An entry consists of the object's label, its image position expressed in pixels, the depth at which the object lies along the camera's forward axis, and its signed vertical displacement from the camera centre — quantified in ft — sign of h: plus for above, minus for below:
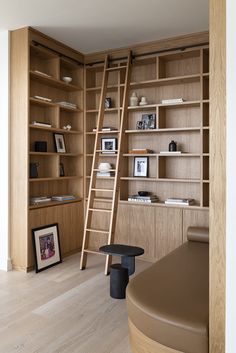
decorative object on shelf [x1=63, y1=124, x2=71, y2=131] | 14.73 +2.05
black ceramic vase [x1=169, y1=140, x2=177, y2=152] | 13.32 +1.08
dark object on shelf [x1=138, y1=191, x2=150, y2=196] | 13.97 -0.93
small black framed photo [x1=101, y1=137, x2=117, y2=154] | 14.96 +1.33
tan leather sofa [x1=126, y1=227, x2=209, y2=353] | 5.41 -2.57
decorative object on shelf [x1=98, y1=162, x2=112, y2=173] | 14.68 +0.26
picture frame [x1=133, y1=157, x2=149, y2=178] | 14.28 +0.22
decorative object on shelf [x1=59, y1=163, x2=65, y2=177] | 14.70 +0.08
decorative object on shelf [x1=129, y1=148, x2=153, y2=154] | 13.82 +0.92
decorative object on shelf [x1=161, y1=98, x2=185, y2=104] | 12.92 +2.92
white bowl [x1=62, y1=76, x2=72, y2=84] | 14.28 +4.16
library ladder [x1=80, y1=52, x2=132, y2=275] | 12.66 +0.61
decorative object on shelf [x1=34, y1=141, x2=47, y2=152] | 13.12 +1.06
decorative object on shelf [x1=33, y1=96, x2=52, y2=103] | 12.84 +3.00
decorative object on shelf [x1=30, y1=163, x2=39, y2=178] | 12.76 +0.07
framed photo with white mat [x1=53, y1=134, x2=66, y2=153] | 14.46 +1.32
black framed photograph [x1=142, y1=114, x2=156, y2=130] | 13.91 +2.22
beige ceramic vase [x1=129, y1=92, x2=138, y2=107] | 14.14 +3.16
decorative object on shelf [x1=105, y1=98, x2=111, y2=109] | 15.01 +3.25
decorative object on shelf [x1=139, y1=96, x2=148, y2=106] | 13.93 +3.09
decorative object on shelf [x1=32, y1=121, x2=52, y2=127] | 12.77 +1.99
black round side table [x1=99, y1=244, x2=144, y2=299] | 9.89 -3.06
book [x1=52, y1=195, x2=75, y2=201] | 14.16 -1.17
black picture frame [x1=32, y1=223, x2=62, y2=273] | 12.31 -3.02
